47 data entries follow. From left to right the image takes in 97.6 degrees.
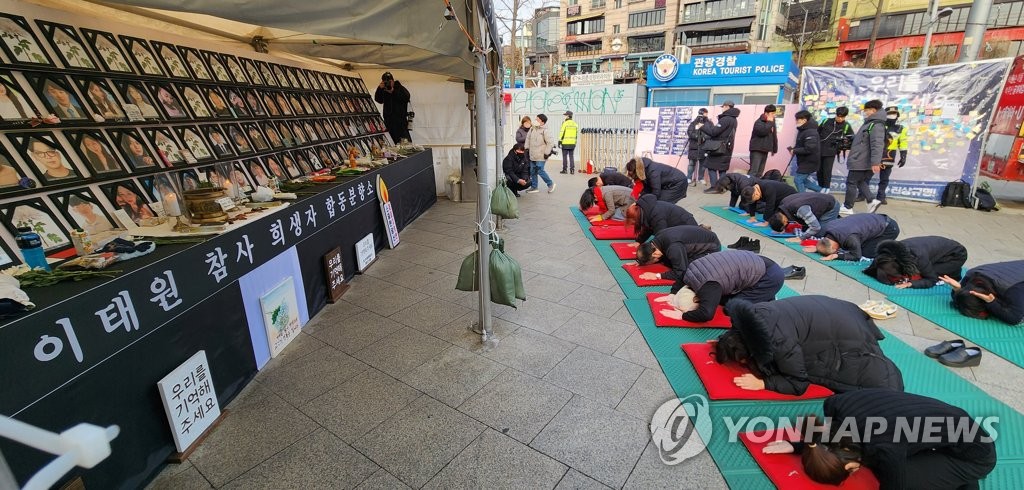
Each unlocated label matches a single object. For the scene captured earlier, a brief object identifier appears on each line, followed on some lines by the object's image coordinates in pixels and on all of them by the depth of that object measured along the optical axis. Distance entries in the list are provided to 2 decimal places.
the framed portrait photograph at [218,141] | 3.92
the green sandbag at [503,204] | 5.64
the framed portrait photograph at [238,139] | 4.17
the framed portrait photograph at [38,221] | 2.38
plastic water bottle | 2.17
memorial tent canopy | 1.78
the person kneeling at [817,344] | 2.73
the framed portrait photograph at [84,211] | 2.67
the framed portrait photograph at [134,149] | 3.11
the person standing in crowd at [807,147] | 7.62
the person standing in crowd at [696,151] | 9.30
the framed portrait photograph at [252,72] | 4.66
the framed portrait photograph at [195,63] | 3.92
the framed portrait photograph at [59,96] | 2.67
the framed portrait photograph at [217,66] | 4.14
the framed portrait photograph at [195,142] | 3.65
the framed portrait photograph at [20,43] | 2.54
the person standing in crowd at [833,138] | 7.69
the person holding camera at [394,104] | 7.52
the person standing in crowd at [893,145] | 7.59
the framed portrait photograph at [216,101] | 4.03
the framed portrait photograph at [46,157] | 2.54
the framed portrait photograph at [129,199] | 2.96
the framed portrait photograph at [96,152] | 2.83
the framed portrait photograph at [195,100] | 3.78
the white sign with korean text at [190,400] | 2.34
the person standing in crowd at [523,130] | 9.04
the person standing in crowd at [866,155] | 6.89
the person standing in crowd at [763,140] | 8.31
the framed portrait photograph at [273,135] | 4.72
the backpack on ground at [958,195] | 7.64
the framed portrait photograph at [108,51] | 3.07
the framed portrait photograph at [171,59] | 3.64
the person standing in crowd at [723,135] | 8.69
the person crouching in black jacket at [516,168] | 8.80
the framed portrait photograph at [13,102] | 2.46
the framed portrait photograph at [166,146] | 3.38
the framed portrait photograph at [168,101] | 3.51
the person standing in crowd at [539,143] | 9.12
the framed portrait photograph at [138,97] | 3.22
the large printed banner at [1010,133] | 7.54
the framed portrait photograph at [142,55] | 3.37
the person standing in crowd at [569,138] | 11.09
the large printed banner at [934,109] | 7.38
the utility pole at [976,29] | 8.03
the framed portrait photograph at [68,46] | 2.80
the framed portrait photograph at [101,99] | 2.95
